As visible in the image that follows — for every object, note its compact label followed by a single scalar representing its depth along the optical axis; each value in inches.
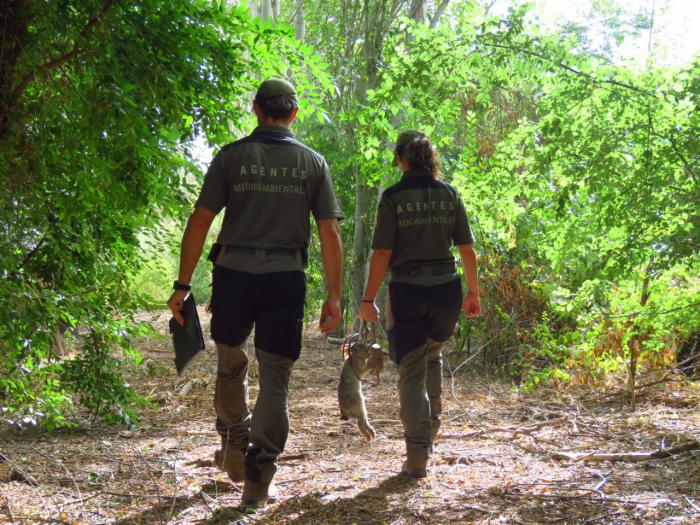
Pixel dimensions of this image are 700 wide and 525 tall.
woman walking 155.9
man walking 131.1
